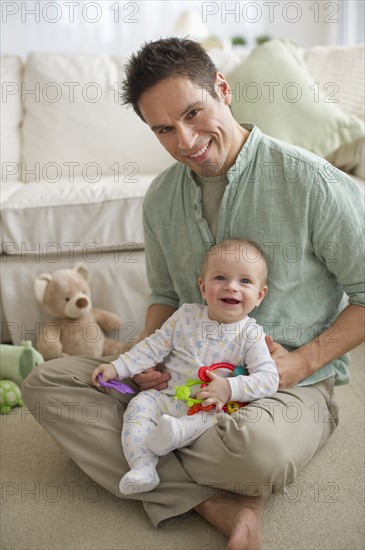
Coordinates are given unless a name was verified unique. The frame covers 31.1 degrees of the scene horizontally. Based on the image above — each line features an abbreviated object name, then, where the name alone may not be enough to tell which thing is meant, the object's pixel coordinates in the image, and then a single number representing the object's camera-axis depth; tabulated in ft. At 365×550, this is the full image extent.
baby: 4.27
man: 4.20
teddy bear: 6.89
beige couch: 7.13
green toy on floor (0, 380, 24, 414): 6.11
